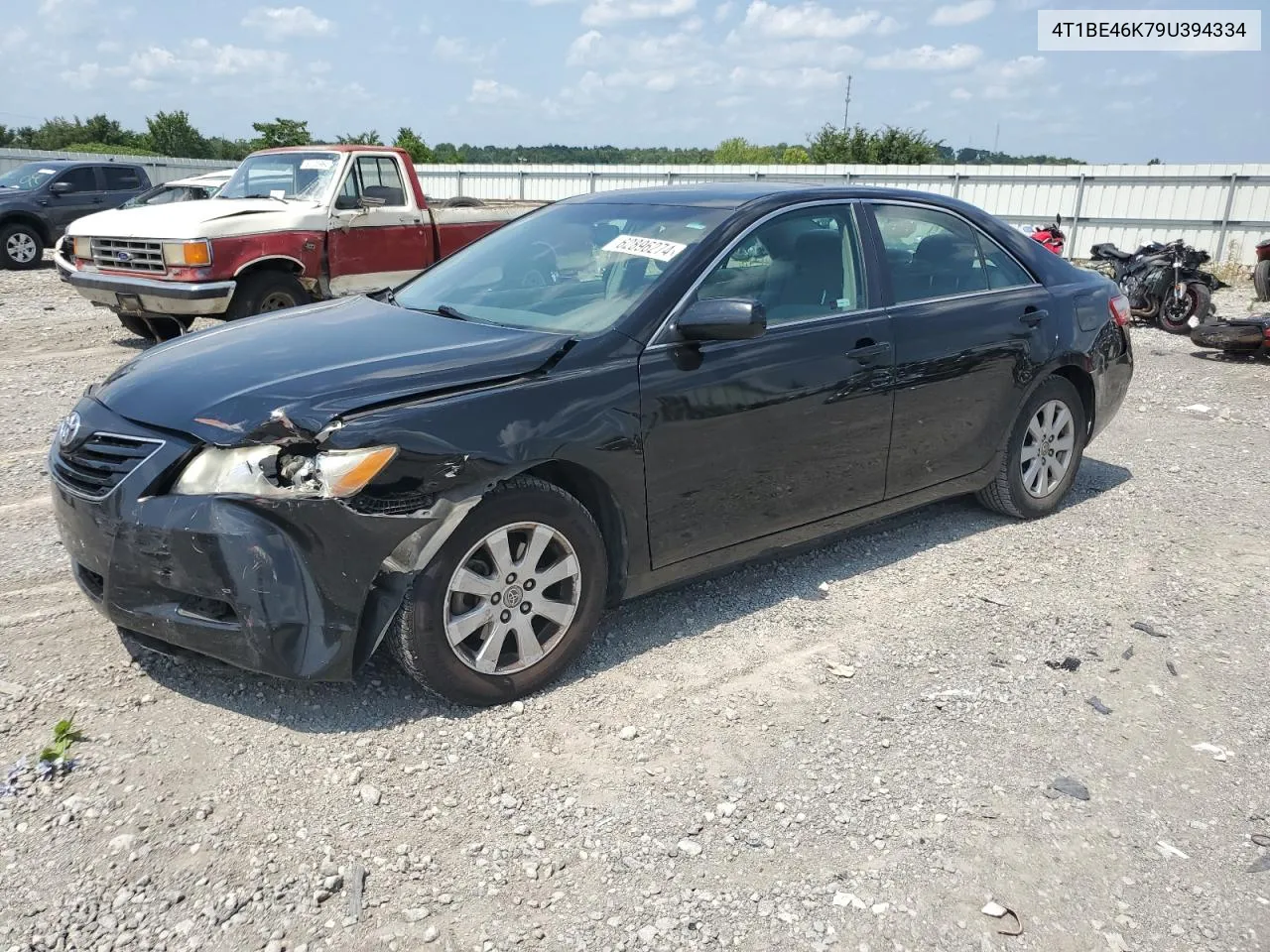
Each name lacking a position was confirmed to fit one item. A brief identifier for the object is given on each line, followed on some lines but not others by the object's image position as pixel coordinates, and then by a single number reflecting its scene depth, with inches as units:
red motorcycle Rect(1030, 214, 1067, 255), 608.9
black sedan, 120.0
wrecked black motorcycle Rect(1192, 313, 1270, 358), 393.4
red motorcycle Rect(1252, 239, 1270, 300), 524.7
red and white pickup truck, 343.9
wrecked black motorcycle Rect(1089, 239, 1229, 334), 476.7
